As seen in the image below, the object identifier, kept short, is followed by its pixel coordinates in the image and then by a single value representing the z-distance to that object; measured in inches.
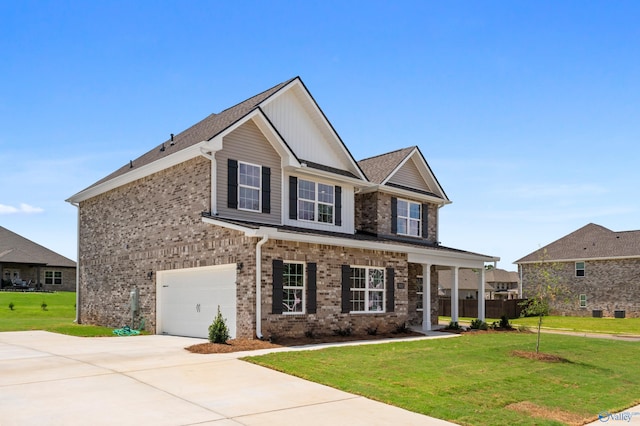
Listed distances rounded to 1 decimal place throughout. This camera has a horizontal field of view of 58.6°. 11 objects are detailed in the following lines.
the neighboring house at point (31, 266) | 1797.5
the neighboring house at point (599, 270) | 1672.0
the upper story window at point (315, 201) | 844.0
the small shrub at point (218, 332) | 625.6
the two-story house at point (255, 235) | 697.0
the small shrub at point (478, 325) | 959.0
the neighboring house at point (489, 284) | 2588.6
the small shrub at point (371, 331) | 802.5
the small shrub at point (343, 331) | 751.1
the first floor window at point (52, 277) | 1899.6
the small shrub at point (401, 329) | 846.1
